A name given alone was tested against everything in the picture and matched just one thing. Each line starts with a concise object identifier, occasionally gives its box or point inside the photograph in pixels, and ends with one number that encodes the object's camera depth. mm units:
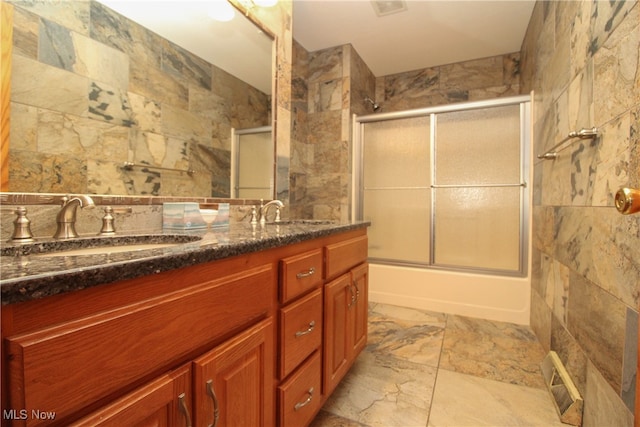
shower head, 3149
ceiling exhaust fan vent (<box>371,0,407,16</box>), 2152
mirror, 830
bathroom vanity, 382
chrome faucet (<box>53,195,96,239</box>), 806
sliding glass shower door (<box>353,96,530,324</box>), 2355
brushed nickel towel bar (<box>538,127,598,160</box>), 1105
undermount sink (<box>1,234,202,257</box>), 710
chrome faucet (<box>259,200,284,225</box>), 1551
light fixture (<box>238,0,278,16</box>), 1564
